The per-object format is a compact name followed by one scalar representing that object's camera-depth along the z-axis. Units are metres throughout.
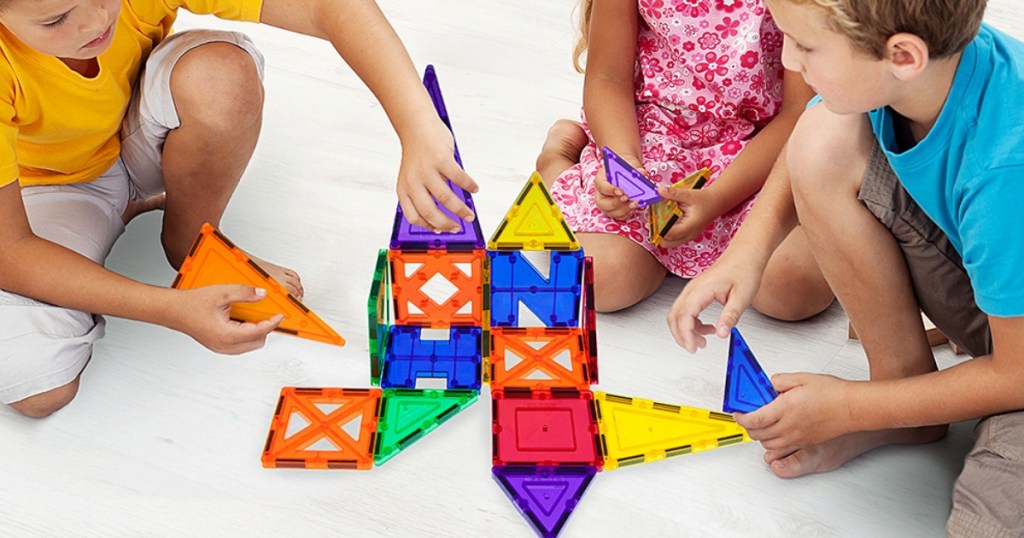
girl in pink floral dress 1.21
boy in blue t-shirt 0.79
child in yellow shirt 1.00
